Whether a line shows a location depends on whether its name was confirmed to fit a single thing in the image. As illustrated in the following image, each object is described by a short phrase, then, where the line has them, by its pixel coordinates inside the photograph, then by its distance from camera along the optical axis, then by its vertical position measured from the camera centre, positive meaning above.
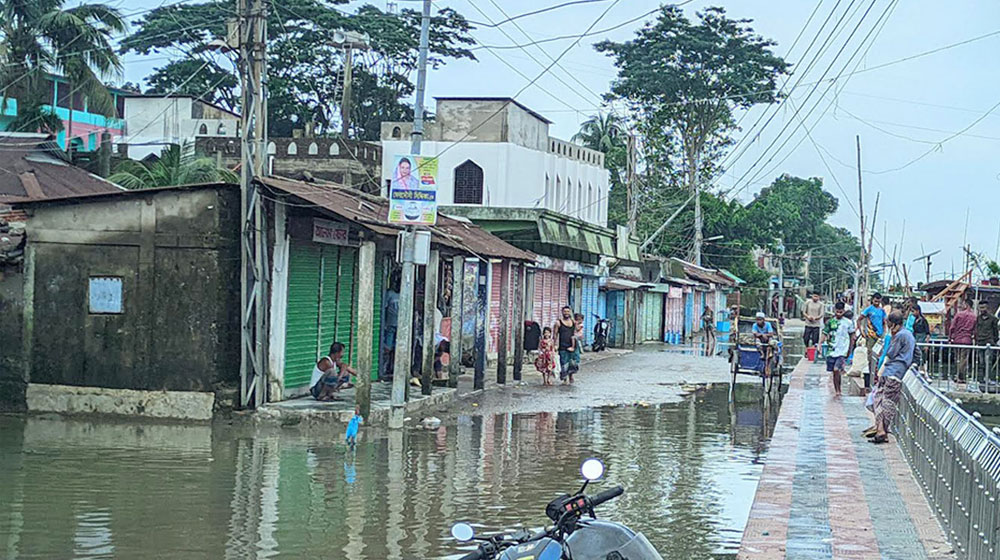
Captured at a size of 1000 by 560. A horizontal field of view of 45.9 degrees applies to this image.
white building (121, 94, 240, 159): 50.03 +8.08
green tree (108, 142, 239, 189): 27.28 +3.15
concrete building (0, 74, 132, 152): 46.97 +8.36
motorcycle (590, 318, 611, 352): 38.88 -0.76
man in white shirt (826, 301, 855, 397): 23.59 -0.56
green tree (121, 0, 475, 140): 52.88 +11.18
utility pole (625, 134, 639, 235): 46.28 +5.05
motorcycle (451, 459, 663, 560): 4.79 -0.96
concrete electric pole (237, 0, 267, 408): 16.06 +1.41
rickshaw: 24.11 -0.93
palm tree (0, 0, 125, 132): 32.03 +6.89
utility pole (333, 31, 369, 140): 40.03 +8.43
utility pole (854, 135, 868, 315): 50.47 +2.95
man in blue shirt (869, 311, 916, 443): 14.18 -0.55
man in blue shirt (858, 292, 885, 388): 21.31 -0.09
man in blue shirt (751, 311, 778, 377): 23.97 -0.46
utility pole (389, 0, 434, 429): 16.39 +0.04
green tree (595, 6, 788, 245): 53.16 +10.65
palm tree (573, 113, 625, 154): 74.69 +11.58
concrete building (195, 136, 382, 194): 39.66 +4.99
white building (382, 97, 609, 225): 49.97 +6.61
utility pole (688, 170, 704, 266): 53.03 +4.40
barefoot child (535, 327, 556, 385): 25.41 -1.02
